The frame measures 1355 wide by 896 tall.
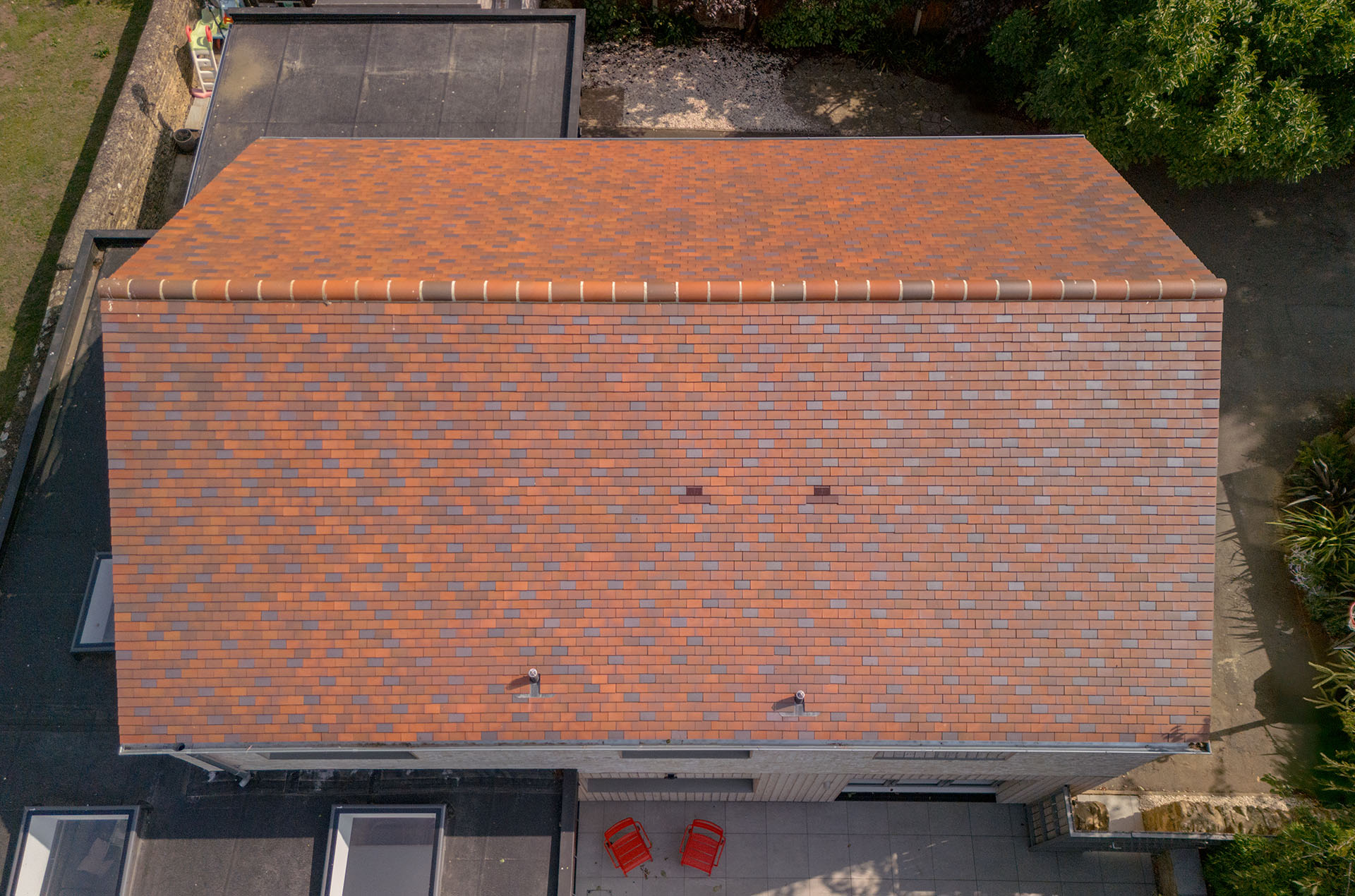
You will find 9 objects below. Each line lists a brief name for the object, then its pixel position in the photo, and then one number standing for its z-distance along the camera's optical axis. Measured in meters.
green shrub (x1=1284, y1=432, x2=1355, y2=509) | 18.62
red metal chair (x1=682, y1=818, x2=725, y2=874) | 17.25
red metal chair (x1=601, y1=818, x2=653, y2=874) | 17.23
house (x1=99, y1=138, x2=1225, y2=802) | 11.66
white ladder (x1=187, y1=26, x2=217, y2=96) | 25.45
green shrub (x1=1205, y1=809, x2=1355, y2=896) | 13.05
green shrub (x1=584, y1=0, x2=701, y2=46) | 27.09
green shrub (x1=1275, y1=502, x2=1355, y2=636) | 17.67
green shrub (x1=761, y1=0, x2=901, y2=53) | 25.95
